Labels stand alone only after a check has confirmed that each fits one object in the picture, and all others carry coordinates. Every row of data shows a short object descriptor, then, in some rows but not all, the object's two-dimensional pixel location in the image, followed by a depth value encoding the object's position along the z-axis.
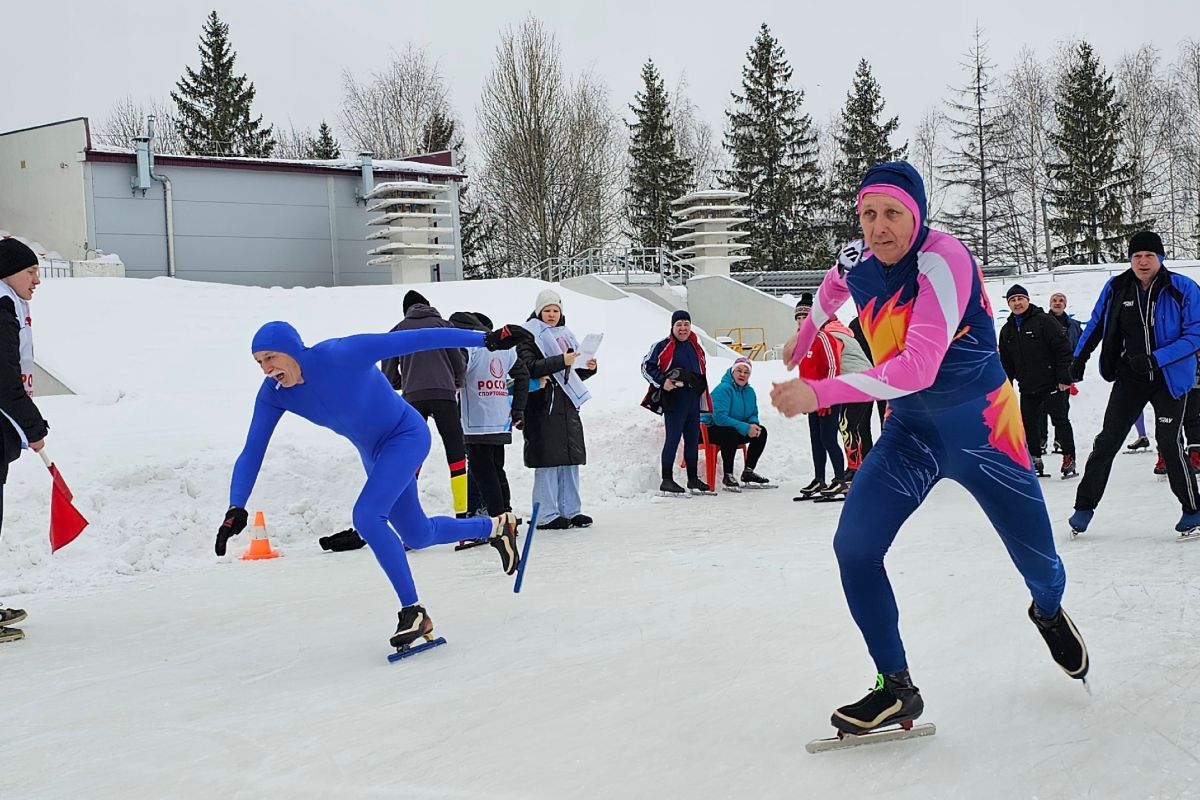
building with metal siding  27.55
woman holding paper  9.41
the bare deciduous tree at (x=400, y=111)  52.78
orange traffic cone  8.58
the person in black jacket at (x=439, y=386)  8.96
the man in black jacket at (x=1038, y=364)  10.99
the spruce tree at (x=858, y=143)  50.97
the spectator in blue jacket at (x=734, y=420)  11.82
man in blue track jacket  7.18
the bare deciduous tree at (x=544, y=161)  43.22
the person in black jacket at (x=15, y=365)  6.05
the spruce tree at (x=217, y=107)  51.94
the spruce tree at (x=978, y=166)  47.94
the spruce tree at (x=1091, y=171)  46.22
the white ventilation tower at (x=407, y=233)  29.42
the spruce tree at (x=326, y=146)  53.88
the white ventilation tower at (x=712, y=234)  34.53
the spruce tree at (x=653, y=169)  50.94
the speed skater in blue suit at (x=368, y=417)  5.33
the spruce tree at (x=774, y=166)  51.09
